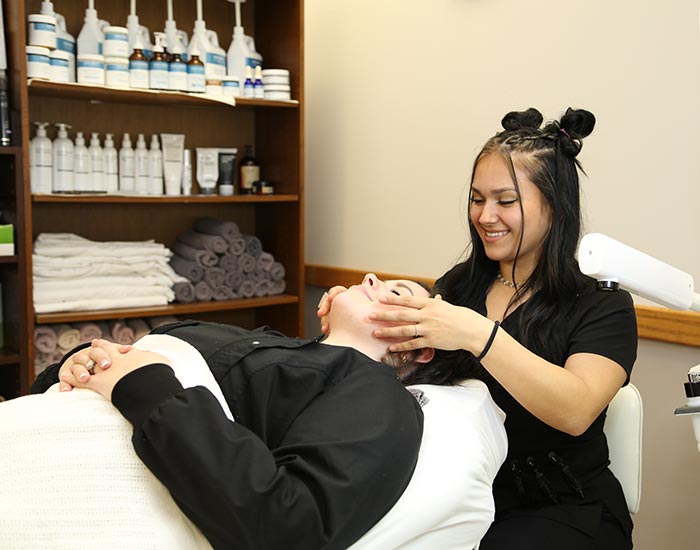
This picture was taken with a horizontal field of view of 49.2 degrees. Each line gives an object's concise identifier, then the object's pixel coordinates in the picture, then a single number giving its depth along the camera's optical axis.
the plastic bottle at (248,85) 3.01
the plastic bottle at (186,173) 3.04
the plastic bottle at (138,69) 2.75
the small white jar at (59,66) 2.60
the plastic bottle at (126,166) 2.89
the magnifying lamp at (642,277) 1.06
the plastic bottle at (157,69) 2.79
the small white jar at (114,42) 2.70
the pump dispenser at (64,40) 2.63
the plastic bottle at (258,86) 3.02
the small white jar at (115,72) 2.71
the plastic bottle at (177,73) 2.81
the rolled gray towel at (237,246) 3.05
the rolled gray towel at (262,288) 3.12
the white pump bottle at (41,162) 2.66
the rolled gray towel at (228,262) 3.04
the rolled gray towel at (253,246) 3.13
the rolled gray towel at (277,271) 3.16
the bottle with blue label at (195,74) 2.86
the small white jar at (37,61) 2.53
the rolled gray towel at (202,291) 2.96
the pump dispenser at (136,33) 2.79
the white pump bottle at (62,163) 2.71
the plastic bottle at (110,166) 2.83
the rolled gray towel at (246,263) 3.07
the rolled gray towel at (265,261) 3.13
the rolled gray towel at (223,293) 3.00
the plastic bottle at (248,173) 3.23
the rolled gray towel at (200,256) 2.99
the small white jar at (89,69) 2.67
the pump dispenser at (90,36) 2.71
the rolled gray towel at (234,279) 3.04
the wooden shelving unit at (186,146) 2.55
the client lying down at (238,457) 0.96
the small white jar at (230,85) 2.95
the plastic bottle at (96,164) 2.79
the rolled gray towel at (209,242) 3.01
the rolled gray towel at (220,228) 3.05
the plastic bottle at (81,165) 2.76
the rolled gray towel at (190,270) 2.96
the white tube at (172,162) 2.98
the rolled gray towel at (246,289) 3.08
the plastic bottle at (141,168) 2.91
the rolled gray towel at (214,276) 2.98
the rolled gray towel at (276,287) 3.17
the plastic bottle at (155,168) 2.95
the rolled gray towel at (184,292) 2.93
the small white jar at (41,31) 2.55
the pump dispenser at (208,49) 2.92
